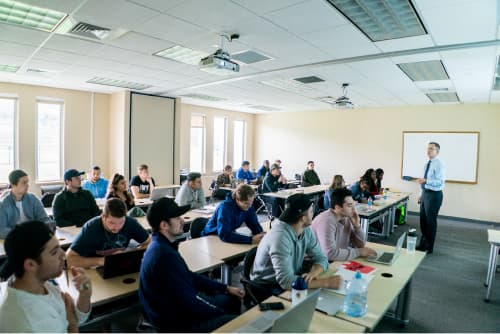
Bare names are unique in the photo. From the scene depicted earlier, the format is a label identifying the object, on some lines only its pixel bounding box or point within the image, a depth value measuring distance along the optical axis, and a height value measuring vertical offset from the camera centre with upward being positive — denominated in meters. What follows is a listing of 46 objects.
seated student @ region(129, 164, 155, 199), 6.11 -0.74
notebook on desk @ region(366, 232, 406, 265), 2.64 -0.88
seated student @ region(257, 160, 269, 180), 9.58 -0.56
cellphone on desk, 1.78 -0.88
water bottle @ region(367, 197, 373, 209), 5.67 -0.86
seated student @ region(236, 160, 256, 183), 9.31 -0.68
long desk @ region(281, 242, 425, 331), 1.75 -0.89
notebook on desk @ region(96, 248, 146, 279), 2.23 -0.85
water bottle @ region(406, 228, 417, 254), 2.94 -0.80
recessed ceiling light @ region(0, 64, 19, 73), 5.21 +1.28
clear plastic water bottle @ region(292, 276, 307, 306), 1.81 -0.80
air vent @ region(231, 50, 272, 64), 4.28 +1.33
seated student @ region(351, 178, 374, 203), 6.02 -0.70
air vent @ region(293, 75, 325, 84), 5.60 +1.36
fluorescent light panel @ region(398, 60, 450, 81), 4.49 +1.34
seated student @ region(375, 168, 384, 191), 7.53 -0.48
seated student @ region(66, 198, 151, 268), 2.41 -0.74
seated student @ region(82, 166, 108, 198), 5.78 -0.72
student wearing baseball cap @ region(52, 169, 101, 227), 3.83 -0.74
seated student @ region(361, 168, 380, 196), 6.34 -0.56
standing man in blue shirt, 5.16 -0.60
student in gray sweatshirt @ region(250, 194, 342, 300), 2.06 -0.71
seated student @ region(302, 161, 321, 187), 9.36 -0.74
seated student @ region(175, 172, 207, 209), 4.74 -0.66
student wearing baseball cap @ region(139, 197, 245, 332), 1.79 -0.79
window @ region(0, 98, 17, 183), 6.63 +0.16
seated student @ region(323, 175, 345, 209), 5.82 -0.53
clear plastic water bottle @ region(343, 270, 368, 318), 1.76 -0.84
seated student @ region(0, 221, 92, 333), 1.28 -0.58
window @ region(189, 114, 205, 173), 10.33 +0.17
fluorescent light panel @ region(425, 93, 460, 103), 6.83 +1.37
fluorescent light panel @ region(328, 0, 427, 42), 2.76 +1.32
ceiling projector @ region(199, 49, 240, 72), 3.48 +0.99
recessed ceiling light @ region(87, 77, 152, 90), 6.32 +1.34
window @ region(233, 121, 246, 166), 11.72 +0.33
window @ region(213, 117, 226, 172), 11.00 +0.25
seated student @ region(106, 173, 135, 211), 4.36 -0.57
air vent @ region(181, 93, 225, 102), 7.95 +1.39
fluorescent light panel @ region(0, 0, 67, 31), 3.01 +1.31
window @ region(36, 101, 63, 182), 7.15 +0.08
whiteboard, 7.95 +0.11
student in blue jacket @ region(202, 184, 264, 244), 3.19 -0.72
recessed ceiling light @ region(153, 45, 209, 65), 4.23 +1.33
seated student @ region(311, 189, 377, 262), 2.68 -0.71
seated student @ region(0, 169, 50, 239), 3.32 -0.66
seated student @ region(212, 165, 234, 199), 8.07 -0.76
